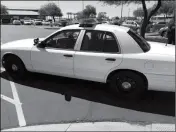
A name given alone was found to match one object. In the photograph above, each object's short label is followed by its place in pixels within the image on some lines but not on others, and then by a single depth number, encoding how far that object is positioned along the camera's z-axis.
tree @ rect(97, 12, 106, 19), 48.94
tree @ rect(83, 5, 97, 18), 42.62
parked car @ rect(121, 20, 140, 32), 18.90
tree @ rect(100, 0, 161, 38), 9.58
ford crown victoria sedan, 2.63
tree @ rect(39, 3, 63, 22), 47.32
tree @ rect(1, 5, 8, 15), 52.14
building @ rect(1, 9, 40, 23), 64.14
